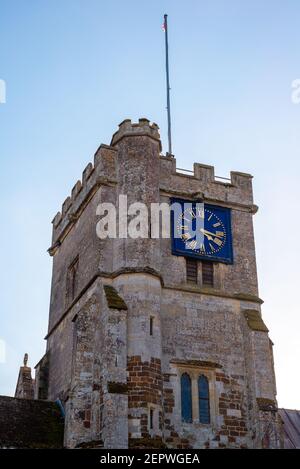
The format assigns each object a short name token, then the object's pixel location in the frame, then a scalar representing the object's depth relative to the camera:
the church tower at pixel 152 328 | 26.52
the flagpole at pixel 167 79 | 37.12
